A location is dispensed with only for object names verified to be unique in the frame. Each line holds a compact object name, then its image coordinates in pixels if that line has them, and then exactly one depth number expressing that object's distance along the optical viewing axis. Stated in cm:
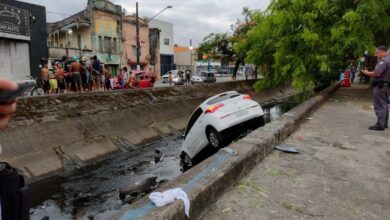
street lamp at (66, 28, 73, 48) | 3467
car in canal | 805
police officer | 745
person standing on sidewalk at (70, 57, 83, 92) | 1456
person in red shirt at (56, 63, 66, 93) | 1470
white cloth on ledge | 320
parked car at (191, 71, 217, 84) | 3853
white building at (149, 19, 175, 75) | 5212
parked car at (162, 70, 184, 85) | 3571
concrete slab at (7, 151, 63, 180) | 846
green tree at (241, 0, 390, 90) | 1276
